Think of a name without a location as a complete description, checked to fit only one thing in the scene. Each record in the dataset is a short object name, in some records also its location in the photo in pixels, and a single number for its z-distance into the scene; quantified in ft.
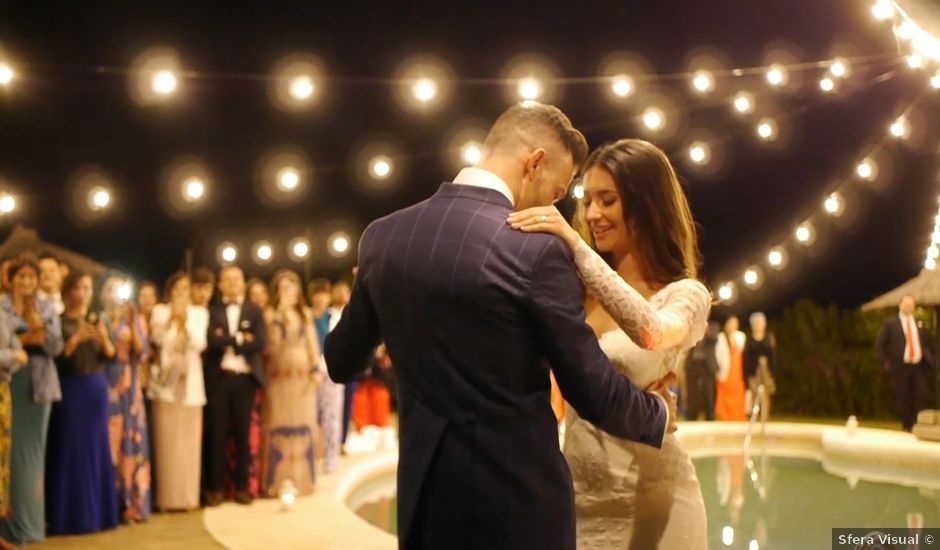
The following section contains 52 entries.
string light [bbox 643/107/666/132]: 30.45
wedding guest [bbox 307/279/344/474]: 24.51
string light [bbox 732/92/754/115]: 32.83
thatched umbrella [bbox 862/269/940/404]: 34.12
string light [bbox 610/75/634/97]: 29.22
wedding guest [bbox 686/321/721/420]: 40.55
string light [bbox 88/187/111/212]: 25.75
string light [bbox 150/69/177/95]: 21.81
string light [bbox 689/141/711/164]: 34.01
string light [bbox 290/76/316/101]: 23.90
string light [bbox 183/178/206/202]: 27.04
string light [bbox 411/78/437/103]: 25.16
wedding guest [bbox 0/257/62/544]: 16.11
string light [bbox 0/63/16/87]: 19.75
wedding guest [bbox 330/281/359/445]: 28.40
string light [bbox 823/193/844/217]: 39.70
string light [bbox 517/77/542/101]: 27.07
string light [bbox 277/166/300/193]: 28.37
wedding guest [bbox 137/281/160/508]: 19.65
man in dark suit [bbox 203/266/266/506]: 20.04
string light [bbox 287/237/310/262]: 36.74
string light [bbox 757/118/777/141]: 34.47
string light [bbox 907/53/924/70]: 30.05
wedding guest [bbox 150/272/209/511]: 19.39
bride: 6.92
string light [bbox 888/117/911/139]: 34.42
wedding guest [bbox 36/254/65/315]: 17.38
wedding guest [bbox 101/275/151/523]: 18.24
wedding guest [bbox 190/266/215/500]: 21.08
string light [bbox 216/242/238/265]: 38.93
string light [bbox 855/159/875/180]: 37.27
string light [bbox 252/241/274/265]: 42.11
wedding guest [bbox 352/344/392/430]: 30.19
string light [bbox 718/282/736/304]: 47.57
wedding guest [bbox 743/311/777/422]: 39.91
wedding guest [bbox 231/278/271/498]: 20.42
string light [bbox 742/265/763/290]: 46.13
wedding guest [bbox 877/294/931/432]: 35.06
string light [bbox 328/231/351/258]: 44.50
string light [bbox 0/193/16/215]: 24.25
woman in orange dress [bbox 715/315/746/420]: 40.63
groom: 5.12
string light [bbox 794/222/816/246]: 42.37
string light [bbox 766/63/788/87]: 31.42
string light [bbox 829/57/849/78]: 31.27
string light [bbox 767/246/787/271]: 44.75
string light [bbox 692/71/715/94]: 29.99
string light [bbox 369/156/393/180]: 30.40
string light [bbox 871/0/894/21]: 24.99
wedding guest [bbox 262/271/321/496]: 20.68
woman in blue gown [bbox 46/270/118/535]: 17.15
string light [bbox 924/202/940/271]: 37.94
